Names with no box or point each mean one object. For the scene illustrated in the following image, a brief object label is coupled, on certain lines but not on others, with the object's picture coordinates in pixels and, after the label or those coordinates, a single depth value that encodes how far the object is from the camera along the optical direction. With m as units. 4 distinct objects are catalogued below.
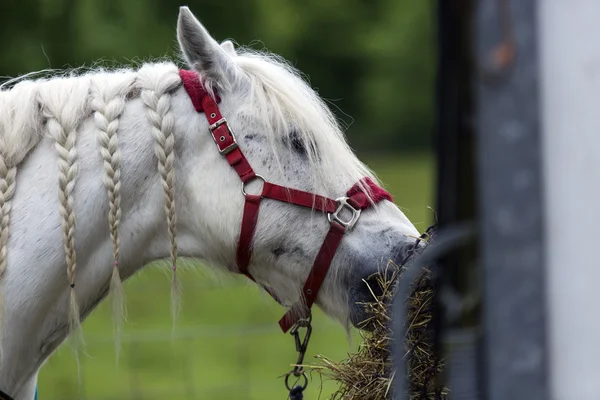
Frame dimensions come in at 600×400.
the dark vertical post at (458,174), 5.10
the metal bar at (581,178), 4.75
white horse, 6.64
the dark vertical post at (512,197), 4.73
